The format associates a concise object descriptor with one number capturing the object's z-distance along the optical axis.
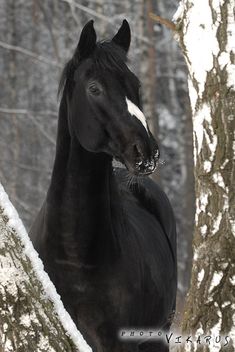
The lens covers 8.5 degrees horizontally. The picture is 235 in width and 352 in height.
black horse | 9.51
